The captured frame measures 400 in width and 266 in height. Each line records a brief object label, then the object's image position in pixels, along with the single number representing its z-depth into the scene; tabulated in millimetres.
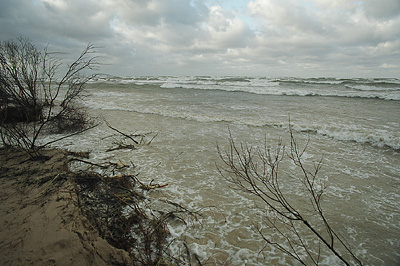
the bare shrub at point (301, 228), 2713
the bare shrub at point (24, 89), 6980
